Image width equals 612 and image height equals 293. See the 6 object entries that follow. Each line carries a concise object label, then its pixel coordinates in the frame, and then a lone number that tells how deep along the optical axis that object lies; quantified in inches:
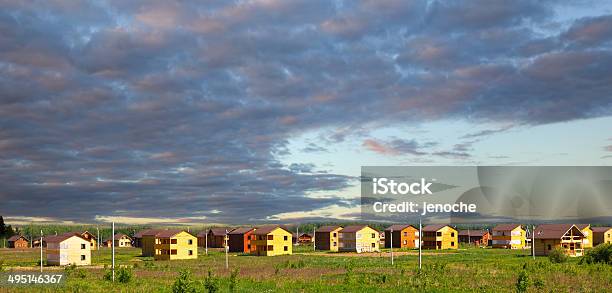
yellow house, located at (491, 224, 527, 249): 5088.6
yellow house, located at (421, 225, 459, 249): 4995.1
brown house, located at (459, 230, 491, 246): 6280.0
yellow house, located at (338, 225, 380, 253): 4909.0
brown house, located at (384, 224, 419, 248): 5270.7
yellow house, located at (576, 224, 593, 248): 4902.6
